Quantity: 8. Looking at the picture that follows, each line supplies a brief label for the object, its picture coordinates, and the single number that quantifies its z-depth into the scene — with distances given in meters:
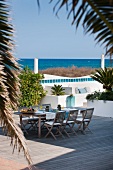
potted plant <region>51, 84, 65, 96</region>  16.84
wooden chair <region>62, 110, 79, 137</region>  10.29
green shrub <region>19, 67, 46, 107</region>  15.97
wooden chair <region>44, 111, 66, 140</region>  9.84
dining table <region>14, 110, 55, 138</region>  10.17
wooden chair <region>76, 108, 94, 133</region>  10.63
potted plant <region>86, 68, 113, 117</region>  14.65
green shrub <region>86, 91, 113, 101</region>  14.85
